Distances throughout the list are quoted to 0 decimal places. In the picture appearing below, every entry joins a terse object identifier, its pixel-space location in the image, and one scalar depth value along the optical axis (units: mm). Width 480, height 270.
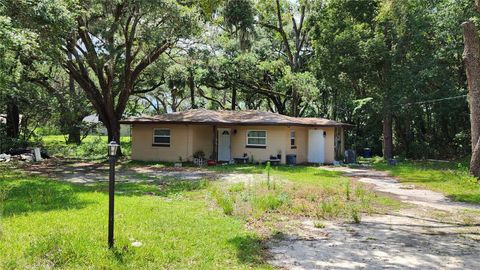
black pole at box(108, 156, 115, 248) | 5307
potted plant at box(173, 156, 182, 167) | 20019
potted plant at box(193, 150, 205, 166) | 20753
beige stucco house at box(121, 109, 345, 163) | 21297
